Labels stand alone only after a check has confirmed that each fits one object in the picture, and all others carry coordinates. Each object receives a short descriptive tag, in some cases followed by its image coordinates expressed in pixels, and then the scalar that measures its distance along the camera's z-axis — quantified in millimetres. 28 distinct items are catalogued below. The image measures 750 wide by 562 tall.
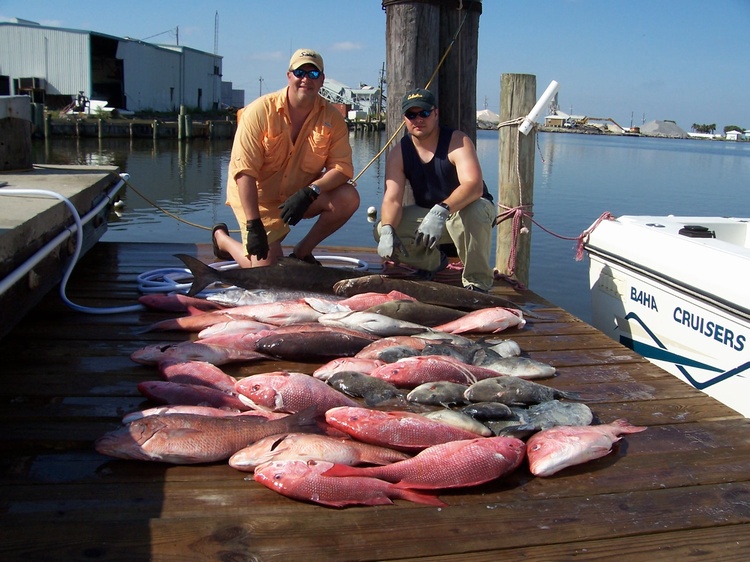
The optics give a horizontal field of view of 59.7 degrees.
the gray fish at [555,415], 2943
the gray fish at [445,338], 3959
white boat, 4504
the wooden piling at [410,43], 6242
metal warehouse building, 40375
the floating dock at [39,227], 3492
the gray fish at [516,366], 3602
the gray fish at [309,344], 3719
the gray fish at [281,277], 4875
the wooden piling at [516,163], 6094
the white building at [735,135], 141500
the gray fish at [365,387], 3203
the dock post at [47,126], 35156
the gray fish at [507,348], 3901
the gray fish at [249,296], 4645
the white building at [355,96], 82350
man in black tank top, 5203
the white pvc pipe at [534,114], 5980
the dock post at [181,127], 39656
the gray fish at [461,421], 2840
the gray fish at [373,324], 4121
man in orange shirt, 5188
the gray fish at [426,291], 4797
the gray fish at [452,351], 3646
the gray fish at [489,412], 3012
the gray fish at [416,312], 4375
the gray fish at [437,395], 3197
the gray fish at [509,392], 3201
